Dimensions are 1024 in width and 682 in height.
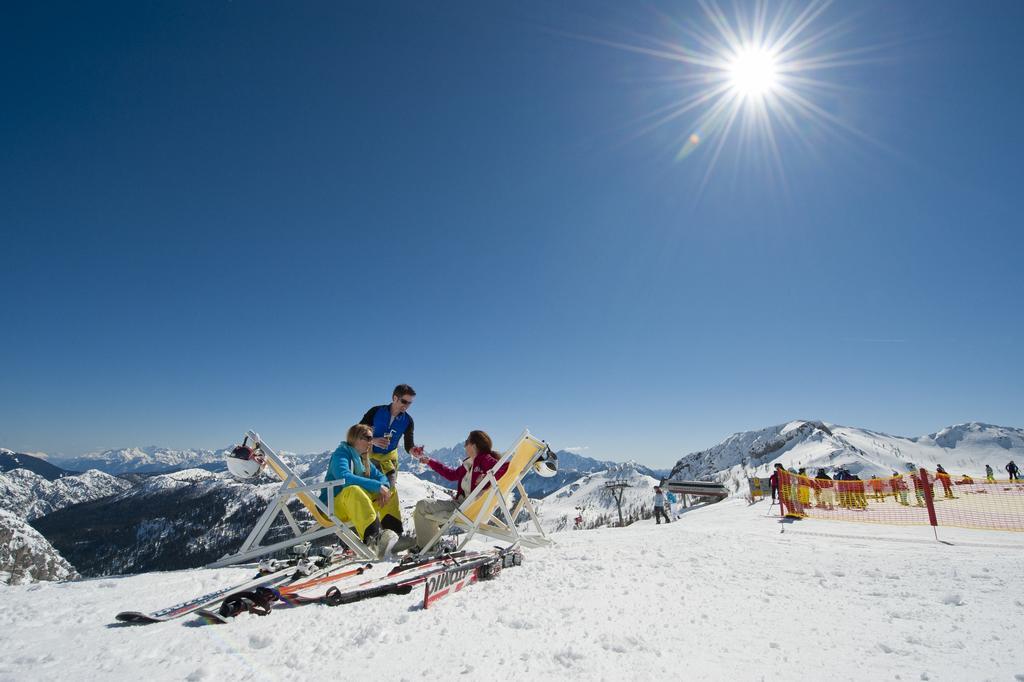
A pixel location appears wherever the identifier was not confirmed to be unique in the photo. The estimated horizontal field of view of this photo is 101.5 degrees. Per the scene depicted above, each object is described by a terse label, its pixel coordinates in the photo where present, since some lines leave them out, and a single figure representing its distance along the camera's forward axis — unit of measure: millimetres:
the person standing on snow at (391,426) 7648
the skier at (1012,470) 27759
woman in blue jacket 6012
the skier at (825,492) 20547
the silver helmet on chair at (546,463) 7859
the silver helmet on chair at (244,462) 6211
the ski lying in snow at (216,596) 3588
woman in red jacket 7059
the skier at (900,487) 18938
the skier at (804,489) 19719
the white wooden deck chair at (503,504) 6828
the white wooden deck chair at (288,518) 5747
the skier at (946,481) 20734
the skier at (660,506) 20547
